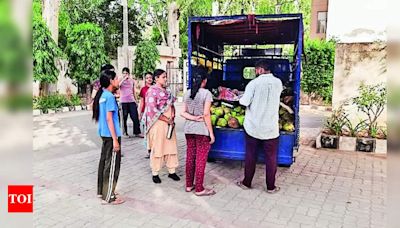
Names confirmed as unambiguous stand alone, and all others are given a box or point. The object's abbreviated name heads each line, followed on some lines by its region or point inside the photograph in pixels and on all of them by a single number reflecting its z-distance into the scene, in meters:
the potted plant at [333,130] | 6.98
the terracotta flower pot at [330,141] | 6.96
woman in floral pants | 4.11
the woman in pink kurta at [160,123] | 4.50
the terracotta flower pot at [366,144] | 6.60
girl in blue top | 3.78
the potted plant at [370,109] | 6.64
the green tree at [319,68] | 14.16
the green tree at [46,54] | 11.59
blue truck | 4.84
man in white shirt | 4.18
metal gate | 17.81
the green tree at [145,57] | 15.79
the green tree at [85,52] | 13.76
